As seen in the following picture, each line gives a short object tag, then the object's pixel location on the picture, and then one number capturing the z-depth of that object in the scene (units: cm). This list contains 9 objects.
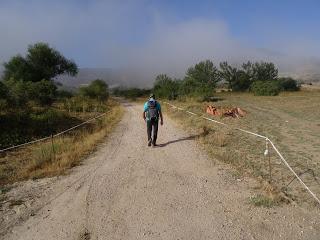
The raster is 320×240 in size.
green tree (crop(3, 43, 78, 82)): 3253
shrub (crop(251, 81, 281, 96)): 3572
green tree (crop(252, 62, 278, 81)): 5178
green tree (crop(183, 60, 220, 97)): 4380
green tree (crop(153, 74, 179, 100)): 3053
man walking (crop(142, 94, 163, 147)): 848
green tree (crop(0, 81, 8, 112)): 1315
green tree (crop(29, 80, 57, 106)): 1891
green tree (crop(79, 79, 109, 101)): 3401
